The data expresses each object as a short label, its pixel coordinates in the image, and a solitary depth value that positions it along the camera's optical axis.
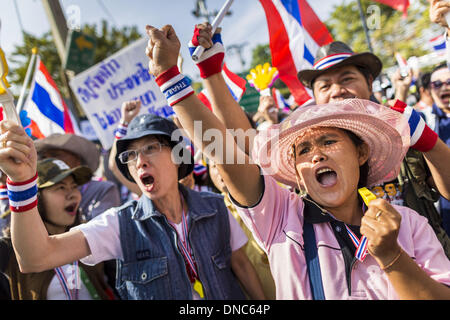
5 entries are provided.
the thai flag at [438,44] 5.26
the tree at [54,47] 12.72
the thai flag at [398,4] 2.97
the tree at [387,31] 17.61
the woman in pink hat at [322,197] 1.25
